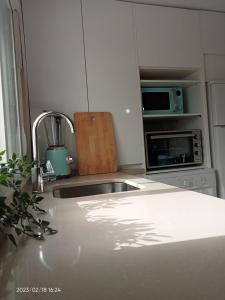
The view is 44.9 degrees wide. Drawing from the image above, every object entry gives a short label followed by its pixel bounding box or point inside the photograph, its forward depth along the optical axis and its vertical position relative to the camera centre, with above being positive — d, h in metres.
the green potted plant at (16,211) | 0.57 -0.12
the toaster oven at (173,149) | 2.14 +0.00
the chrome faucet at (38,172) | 1.30 -0.08
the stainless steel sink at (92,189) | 1.59 -0.21
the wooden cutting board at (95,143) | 1.98 +0.08
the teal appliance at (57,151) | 1.79 +0.03
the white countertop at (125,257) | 0.38 -0.19
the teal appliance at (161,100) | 2.17 +0.39
